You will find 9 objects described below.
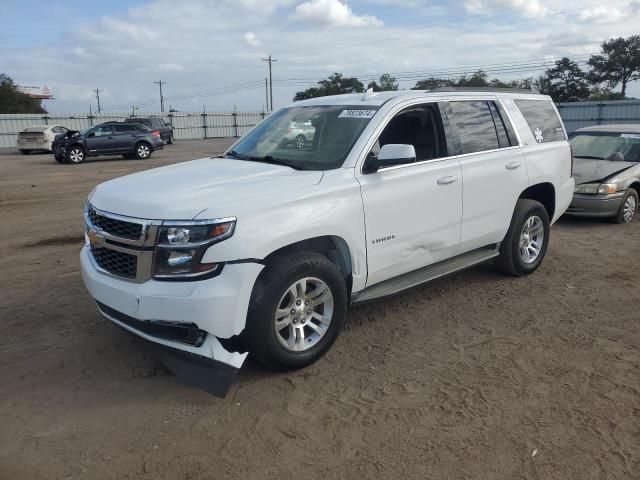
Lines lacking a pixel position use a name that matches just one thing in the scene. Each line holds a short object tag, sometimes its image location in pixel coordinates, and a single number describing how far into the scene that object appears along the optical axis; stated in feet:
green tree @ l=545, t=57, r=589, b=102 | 163.38
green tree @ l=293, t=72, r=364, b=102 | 196.13
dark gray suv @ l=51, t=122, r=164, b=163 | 73.82
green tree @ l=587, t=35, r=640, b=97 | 180.65
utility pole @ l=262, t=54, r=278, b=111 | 243.85
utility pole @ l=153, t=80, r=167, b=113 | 308.50
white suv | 11.19
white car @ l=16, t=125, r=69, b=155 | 91.04
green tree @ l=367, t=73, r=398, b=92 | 184.14
